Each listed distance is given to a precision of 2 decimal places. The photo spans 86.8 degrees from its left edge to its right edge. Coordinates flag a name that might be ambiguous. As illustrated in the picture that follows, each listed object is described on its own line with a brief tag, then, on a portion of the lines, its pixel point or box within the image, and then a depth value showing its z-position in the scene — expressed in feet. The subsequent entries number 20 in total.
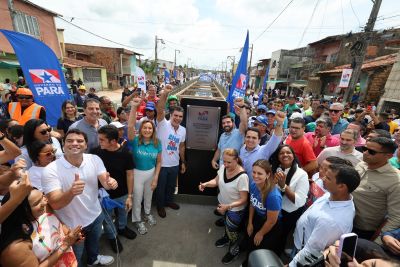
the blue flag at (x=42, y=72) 12.24
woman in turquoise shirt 10.10
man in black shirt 8.54
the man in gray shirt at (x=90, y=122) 10.55
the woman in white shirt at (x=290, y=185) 8.19
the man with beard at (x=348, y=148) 9.52
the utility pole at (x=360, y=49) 25.52
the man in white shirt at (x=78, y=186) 6.34
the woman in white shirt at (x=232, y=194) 8.93
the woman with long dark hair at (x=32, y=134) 8.06
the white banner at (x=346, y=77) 28.86
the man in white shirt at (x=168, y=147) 11.39
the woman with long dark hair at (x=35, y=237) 4.35
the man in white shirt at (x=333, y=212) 5.83
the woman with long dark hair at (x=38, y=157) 7.16
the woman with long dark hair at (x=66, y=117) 12.56
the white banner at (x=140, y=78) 25.88
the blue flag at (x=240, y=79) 16.16
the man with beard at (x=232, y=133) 11.09
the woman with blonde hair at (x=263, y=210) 7.68
